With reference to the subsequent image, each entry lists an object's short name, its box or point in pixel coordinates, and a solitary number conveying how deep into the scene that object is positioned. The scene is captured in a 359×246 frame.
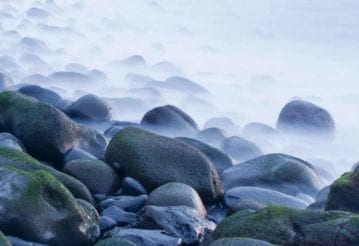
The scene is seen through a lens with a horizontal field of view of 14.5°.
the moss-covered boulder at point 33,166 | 7.44
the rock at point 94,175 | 8.43
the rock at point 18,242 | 6.17
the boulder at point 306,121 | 14.41
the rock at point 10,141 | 8.71
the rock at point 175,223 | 7.09
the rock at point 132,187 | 8.51
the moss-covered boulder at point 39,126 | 9.27
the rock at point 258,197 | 8.74
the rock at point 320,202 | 8.82
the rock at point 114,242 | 6.14
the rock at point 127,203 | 7.96
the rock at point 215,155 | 10.37
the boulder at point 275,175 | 9.69
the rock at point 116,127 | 11.79
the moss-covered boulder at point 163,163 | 8.64
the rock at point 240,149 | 11.77
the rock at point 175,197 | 7.77
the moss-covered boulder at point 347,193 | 7.75
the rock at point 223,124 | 14.42
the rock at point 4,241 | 5.59
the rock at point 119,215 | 7.47
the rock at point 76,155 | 9.18
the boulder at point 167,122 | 12.46
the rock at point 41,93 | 13.12
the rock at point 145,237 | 6.69
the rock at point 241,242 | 6.05
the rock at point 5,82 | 14.63
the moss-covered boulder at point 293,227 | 6.38
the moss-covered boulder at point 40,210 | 6.35
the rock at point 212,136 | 12.50
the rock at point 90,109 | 12.63
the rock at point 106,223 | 7.21
